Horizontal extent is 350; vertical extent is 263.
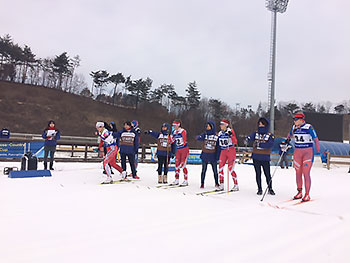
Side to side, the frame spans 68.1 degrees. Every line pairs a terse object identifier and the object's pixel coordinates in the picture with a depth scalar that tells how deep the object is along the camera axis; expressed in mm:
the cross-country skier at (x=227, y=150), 6738
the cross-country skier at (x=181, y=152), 7375
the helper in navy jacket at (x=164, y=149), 7664
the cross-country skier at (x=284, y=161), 15038
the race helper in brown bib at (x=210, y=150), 6938
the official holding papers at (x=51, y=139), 9447
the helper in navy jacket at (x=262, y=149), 6320
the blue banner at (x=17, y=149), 11953
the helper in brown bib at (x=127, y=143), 7898
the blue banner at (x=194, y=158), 16391
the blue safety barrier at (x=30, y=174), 7542
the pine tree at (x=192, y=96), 59000
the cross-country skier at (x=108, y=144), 7347
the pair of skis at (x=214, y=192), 6246
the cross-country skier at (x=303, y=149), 5562
